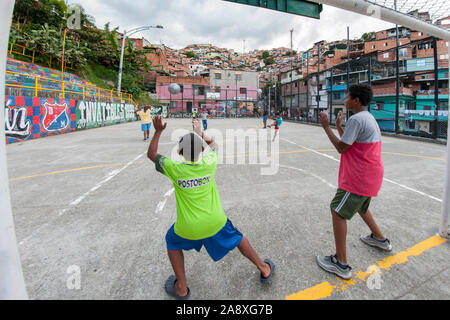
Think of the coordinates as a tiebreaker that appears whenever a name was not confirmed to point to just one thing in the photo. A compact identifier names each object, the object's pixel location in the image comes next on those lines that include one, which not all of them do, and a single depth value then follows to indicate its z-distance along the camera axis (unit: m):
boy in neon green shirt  1.92
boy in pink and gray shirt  2.31
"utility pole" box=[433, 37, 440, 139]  11.66
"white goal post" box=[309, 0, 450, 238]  2.98
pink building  44.16
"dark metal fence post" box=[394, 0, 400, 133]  13.82
